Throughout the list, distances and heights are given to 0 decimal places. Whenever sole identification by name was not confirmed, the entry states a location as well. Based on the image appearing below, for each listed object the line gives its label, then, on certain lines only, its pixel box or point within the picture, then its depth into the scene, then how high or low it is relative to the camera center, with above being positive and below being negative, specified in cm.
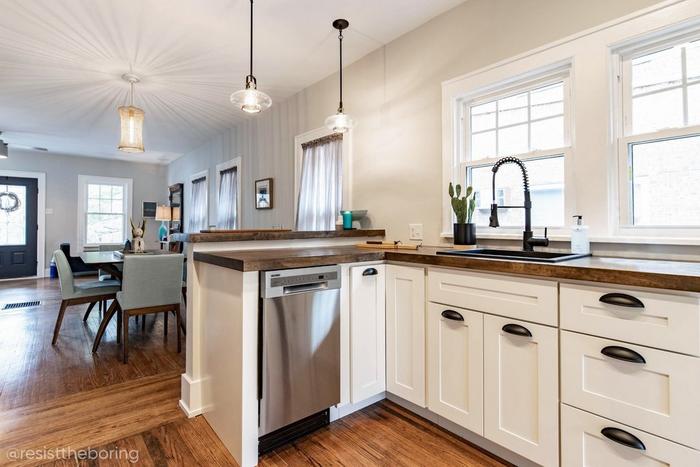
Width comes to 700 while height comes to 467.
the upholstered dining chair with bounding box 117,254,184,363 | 277 -42
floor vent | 456 -94
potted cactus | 218 +10
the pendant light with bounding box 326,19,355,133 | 245 +81
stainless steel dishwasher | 159 -57
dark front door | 683 +20
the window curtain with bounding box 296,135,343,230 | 344 +54
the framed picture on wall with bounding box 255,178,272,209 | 440 +56
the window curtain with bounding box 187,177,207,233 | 630 +57
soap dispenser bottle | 176 -2
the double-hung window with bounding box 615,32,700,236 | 160 +48
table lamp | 689 +46
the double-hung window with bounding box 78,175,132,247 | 768 +62
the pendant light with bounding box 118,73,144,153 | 338 +106
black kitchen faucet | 187 +13
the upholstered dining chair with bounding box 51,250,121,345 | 305 -50
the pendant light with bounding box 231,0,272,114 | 212 +85
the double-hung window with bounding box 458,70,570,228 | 201 +59
